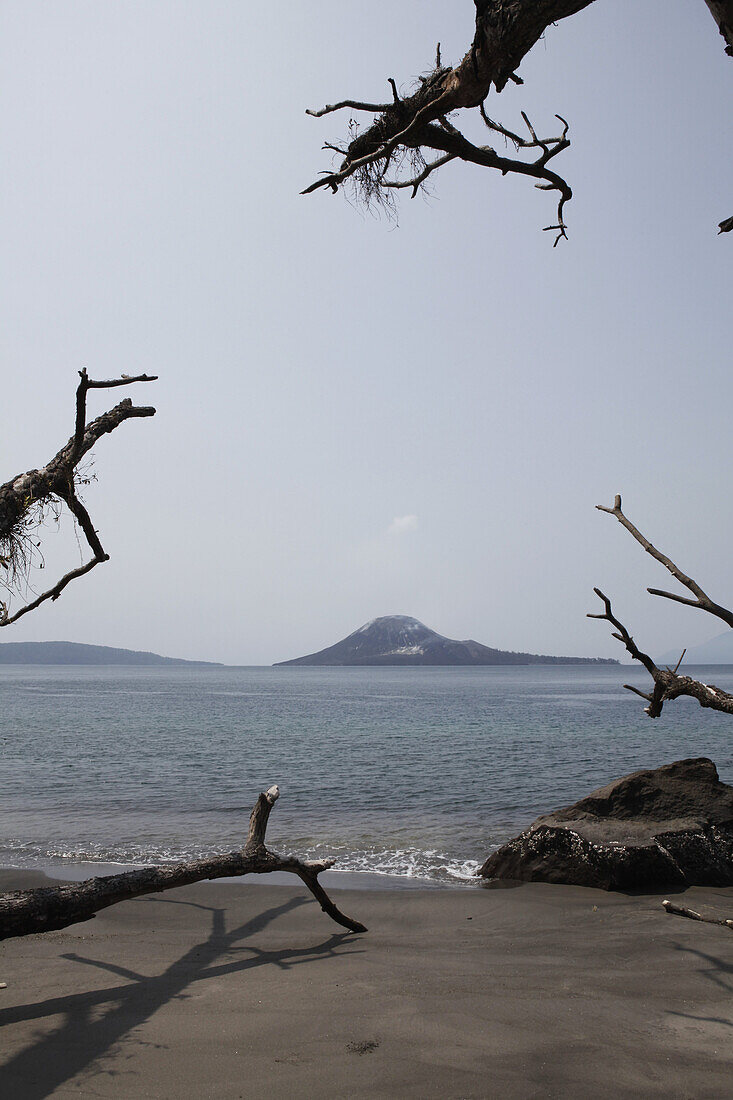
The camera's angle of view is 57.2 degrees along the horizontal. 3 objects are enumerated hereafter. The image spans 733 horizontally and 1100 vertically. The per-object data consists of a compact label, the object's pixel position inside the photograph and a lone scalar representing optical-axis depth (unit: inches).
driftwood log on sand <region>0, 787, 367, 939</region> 205.2
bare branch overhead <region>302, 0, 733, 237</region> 124.7
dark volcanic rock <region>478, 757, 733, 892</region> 377.7
